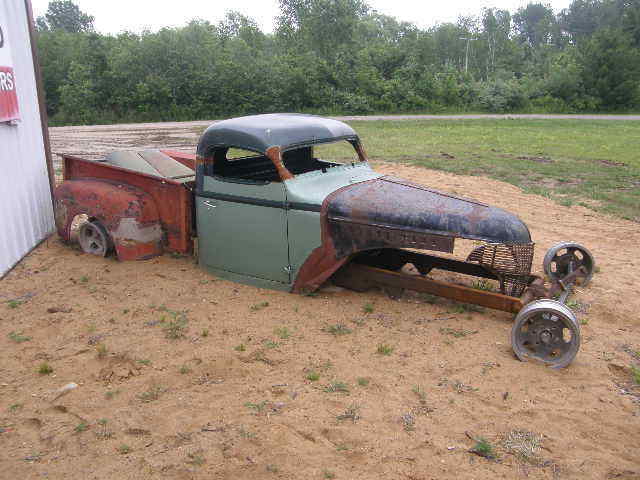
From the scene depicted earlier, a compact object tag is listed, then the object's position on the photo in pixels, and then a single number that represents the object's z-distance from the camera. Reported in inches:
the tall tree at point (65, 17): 2439.7
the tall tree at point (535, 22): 2422.5
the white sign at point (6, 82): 249.6
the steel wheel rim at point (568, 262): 229.5
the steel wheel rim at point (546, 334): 165.6
